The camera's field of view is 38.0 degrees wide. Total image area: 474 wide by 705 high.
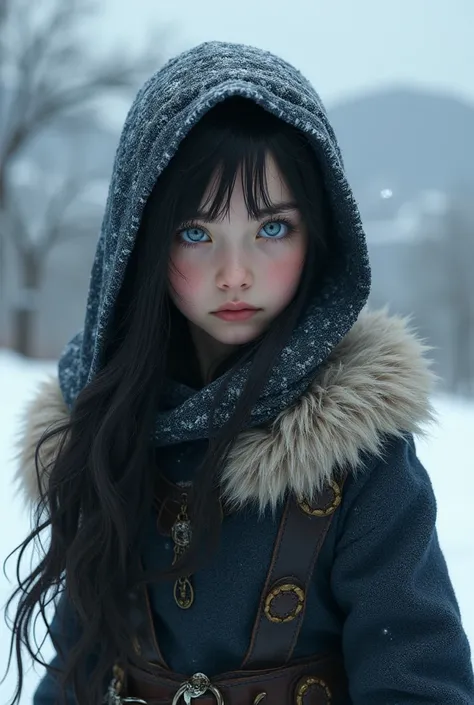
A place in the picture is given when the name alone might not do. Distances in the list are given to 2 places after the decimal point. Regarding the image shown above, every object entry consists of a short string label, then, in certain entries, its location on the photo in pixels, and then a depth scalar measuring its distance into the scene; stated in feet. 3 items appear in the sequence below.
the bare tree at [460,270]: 41.75
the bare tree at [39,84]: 30.14
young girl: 2.69
